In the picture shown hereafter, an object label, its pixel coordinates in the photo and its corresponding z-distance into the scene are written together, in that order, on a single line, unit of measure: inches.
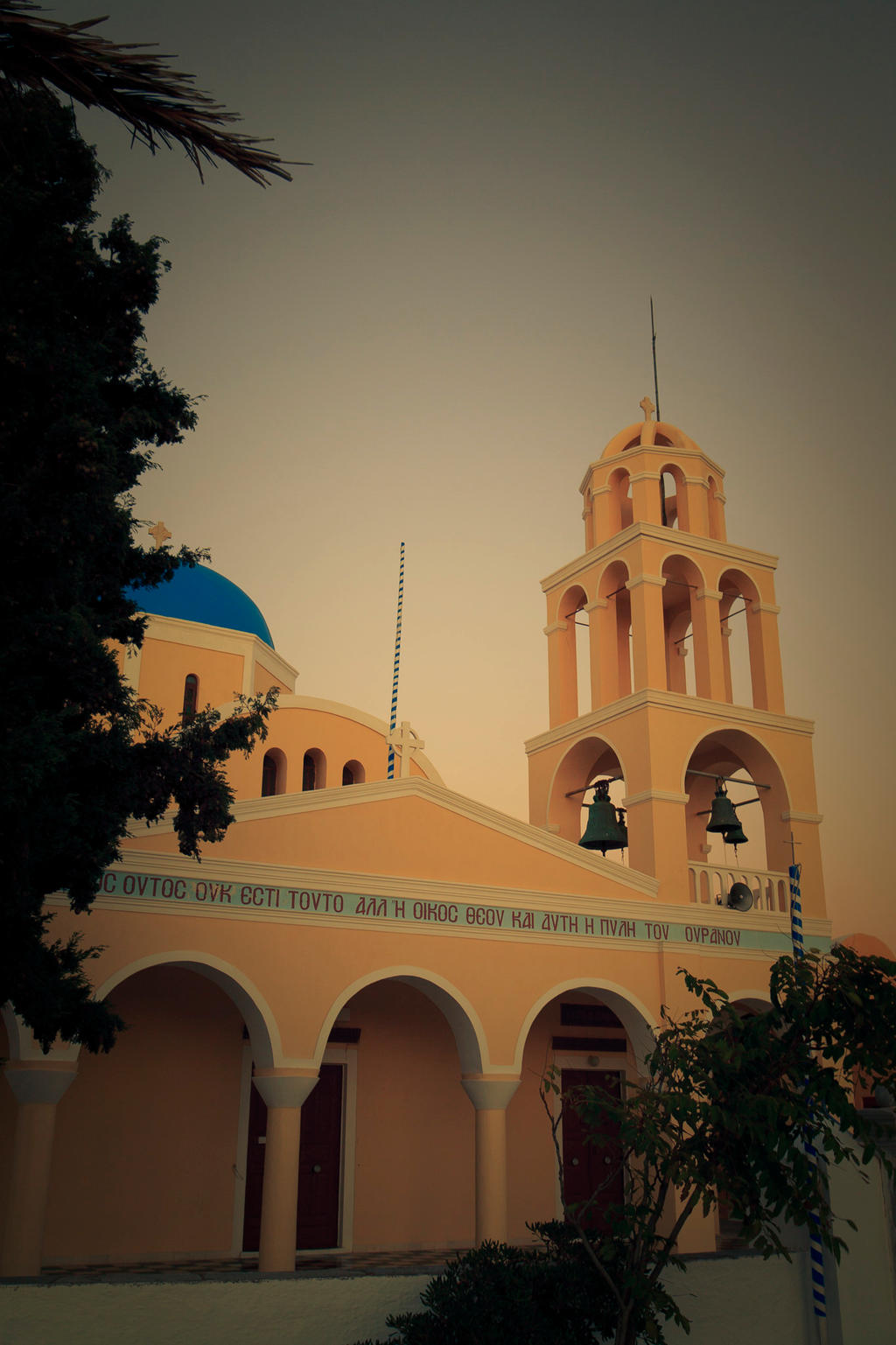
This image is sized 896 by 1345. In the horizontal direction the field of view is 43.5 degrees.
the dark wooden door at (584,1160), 541.3
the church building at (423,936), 410.6
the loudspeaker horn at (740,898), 526.0
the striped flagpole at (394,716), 613.0
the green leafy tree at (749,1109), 266.1
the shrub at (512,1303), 287.1
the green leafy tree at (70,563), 238.4
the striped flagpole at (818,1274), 369.7
